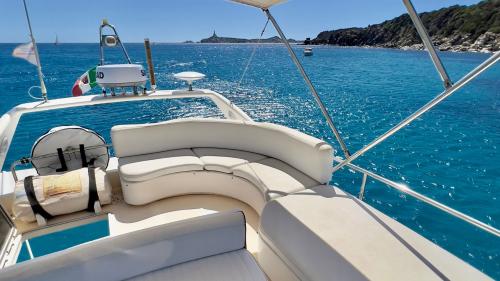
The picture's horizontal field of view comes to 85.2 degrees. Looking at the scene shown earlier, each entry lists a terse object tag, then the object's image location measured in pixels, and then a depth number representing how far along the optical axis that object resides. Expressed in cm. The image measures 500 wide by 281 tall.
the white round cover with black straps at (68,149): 296
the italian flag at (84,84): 478
